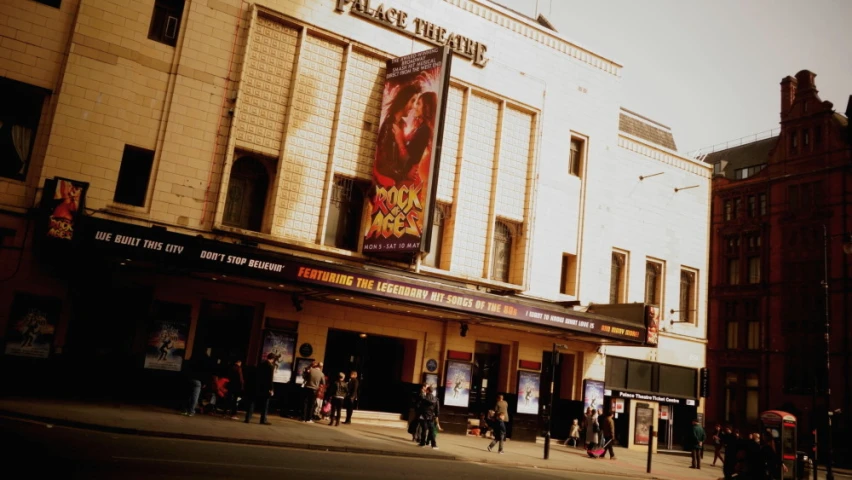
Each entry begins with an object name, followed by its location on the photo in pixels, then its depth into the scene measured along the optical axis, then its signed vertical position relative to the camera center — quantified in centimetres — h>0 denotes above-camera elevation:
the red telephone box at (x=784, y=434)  2145 -92
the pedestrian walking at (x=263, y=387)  1683 -103
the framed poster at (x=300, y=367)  2020 -46
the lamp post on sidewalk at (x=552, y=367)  1872 +42
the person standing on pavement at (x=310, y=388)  1880 -102
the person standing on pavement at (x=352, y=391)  1977 -100
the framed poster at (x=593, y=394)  2564 -35
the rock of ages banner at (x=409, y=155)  2023 +684
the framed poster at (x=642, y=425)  2748 -145
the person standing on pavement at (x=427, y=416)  1748 -136
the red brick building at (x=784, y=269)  4584 +1078
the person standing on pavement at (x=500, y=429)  1869 -157
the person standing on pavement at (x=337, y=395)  1914 -115
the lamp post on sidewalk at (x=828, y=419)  2203 -26
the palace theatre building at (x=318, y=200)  1739 +497
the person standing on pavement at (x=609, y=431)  2234 -155
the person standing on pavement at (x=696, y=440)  2420 -163
